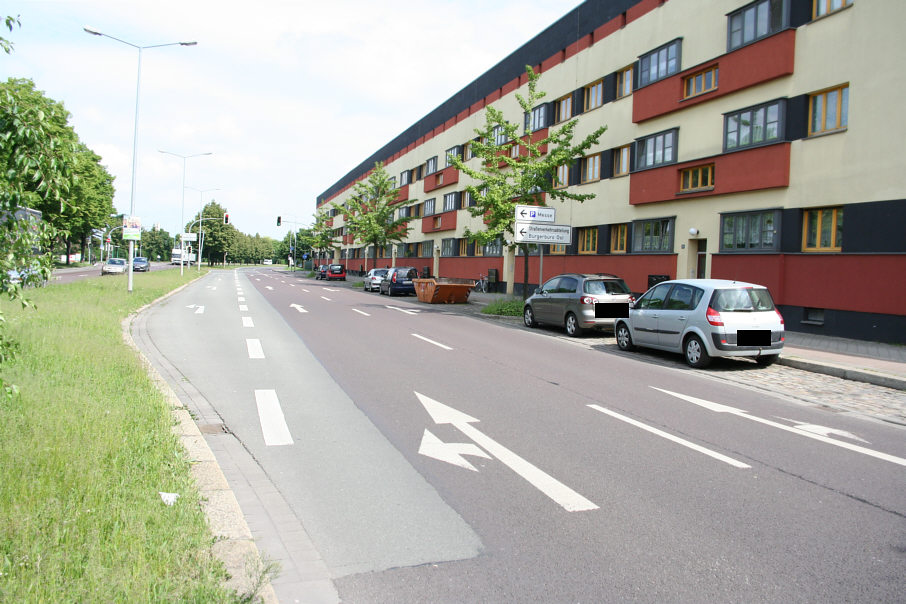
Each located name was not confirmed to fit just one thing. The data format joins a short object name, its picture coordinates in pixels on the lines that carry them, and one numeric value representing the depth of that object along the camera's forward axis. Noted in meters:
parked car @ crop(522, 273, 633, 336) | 15.10
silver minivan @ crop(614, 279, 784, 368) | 10.62
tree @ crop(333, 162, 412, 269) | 45.16
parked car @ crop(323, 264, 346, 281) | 57.88
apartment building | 14.45
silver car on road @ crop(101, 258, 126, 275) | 52.03
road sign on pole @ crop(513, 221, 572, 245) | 20.56
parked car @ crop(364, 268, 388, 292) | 37.91
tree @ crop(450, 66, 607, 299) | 21.05
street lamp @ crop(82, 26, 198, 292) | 23.59
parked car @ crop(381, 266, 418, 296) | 34.28
